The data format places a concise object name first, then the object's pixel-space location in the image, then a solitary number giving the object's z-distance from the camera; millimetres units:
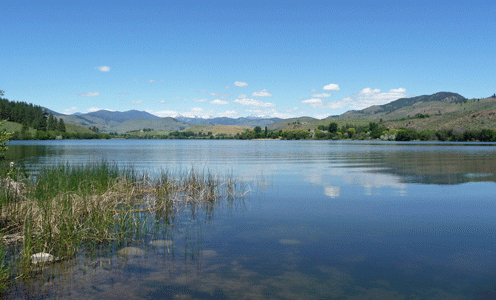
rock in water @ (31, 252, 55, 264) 8017
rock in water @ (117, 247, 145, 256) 9109
